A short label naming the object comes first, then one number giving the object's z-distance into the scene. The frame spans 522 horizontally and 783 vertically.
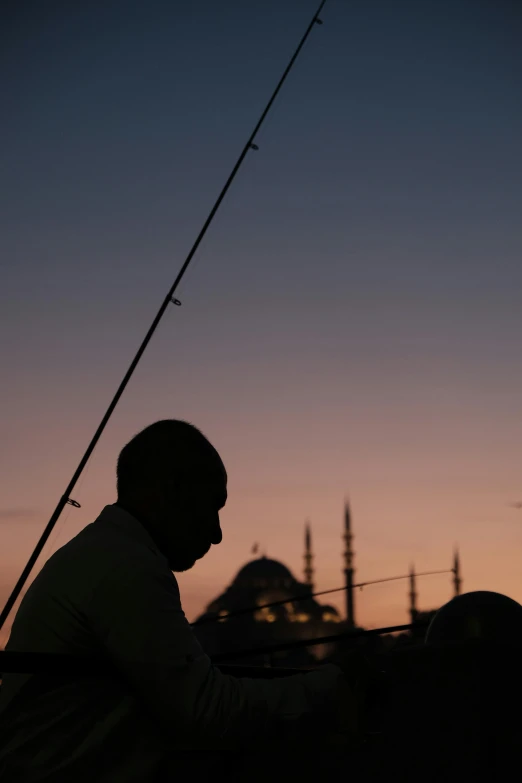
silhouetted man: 1.99
